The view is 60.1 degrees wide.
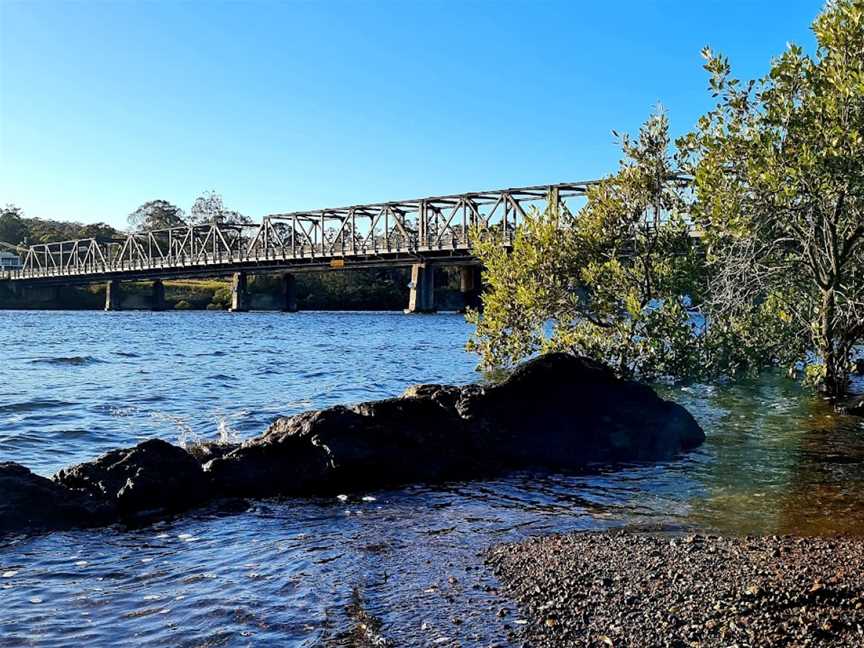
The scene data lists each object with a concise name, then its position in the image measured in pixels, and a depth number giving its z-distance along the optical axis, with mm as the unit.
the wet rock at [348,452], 10625
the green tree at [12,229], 182000
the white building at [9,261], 155625
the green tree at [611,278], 19766
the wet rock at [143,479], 9594
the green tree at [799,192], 13930
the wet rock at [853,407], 16952
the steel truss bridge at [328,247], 96062
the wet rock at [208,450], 11469
